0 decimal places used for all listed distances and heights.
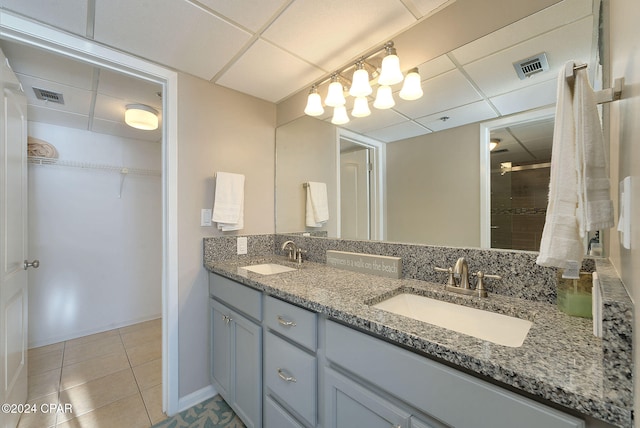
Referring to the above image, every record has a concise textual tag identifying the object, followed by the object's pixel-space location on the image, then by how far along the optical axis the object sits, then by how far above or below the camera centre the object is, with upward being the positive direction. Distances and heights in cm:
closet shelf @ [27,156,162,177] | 234 +48
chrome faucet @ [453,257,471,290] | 106 -24
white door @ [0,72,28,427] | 123 -19
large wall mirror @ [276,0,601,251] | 98 +36
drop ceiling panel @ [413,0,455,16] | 113 +93
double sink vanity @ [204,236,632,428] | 52 -39
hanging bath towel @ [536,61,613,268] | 54 +8
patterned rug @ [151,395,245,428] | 146 -120
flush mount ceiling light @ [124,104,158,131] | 202 +78
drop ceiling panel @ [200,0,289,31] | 112 +92
